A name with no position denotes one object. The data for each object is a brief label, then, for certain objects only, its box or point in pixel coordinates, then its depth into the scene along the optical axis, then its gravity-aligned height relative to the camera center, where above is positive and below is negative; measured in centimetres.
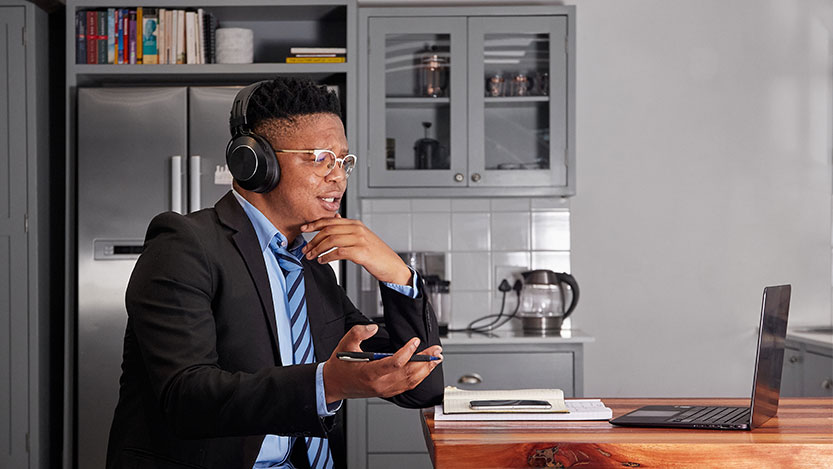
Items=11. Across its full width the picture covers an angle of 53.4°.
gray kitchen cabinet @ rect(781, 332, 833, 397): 307 -60
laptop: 148 -35
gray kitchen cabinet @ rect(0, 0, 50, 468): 312 -15
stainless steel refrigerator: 308 +9
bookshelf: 313 +52
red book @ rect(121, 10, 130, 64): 317 +68
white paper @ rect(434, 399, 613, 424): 154 -38
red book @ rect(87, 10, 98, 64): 317 +66
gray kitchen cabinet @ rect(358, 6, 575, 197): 326 +44
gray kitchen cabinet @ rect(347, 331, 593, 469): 309 -63
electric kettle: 330 -36
